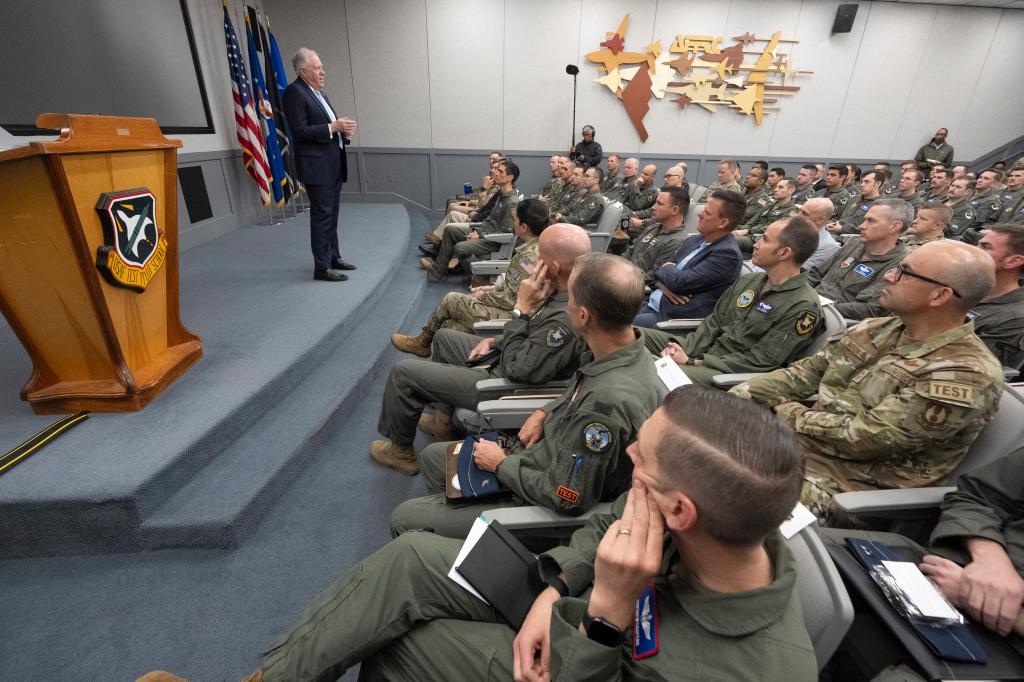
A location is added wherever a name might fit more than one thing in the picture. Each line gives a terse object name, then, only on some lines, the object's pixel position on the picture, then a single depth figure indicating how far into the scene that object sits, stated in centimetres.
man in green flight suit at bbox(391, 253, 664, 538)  105
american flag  409
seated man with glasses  112
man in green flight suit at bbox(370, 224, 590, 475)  159
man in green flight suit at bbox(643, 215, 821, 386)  180
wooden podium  136
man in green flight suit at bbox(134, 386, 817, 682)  60
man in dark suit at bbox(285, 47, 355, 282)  280
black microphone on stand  612
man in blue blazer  229
